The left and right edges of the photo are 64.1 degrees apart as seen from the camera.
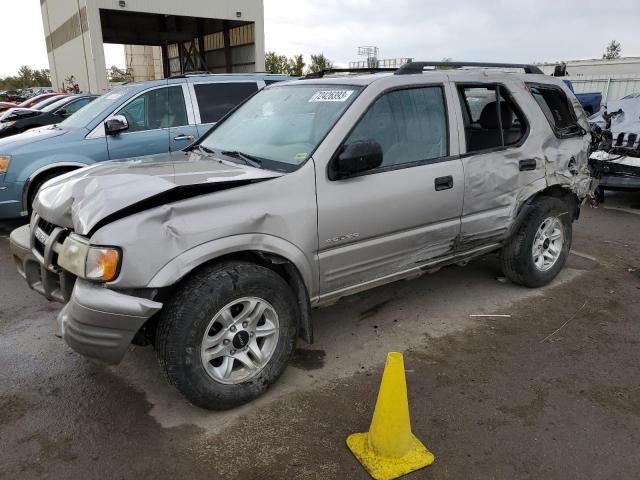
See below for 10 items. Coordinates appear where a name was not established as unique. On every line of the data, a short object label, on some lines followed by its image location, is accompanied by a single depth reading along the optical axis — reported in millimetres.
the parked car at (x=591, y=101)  13586
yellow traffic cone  2451
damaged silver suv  2584
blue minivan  5883
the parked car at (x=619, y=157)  7320
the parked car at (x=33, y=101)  17159
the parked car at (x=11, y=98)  32181
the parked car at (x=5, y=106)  17659
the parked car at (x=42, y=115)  10009
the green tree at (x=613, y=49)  65188
